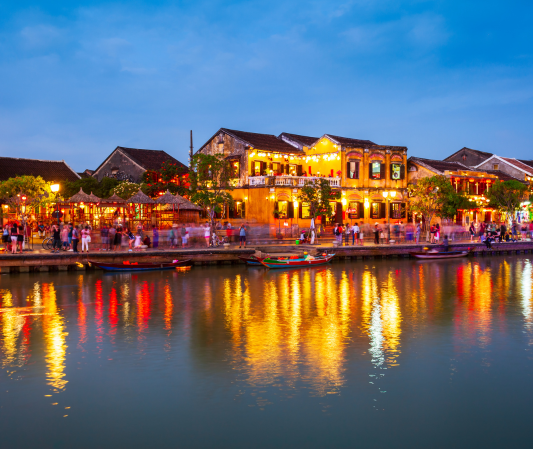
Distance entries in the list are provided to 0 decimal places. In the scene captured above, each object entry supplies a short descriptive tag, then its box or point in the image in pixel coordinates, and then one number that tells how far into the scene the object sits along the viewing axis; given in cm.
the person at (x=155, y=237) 3488
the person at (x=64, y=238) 3316
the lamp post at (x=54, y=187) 3145
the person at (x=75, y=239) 3183
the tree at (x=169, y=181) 4781
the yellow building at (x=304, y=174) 4566
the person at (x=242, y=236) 3684
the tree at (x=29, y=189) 4169
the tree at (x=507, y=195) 5403
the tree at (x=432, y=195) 4475
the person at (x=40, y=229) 4271
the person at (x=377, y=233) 4097
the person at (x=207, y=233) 3686
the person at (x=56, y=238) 3194
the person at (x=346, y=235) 4066
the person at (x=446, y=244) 4138
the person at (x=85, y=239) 3183
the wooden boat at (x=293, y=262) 3291
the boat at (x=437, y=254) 3919
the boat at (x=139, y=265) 3027
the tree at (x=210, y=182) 3759
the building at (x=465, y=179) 5488
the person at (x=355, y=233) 3961
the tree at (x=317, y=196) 4094
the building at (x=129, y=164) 6059
